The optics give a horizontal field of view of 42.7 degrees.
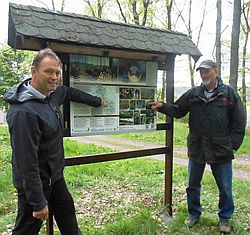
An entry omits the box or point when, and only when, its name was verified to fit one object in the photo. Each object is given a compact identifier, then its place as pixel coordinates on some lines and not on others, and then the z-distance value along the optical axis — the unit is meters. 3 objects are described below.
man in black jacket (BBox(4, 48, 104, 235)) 2.25
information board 3.38
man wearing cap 3.62
